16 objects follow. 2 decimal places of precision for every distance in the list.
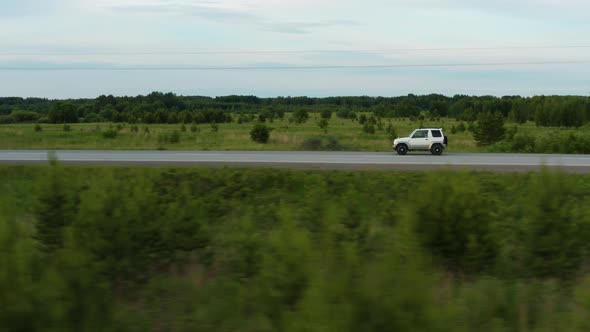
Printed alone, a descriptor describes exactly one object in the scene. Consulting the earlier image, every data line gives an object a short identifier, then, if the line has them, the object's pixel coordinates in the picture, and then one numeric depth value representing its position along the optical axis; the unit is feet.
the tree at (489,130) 140.46
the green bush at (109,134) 150.02
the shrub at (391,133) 151.08
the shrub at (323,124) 207.86
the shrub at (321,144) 113.50
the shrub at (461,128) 214.03
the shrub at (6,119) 288.92
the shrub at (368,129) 182.87
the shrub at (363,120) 252.54
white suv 99.04
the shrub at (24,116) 304.71
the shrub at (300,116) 264.11
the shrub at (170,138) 134.00
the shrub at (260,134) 133.08
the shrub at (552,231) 31.07
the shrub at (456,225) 32.37
